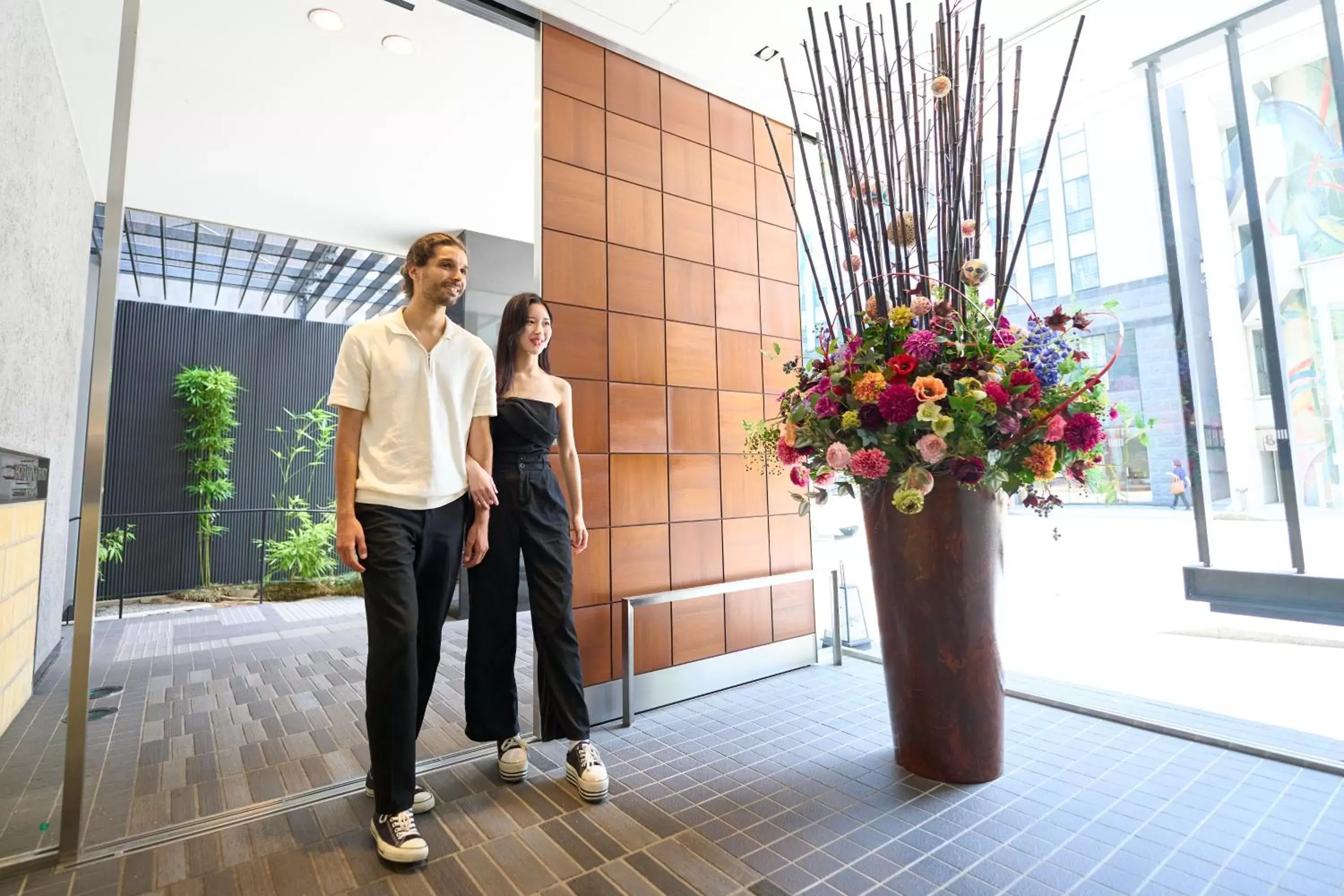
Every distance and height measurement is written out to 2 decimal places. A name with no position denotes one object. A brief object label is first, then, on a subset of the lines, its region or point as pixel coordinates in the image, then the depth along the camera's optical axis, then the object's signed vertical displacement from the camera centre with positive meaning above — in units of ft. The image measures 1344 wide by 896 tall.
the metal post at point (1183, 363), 10.15 +1.98
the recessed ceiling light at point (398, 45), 10.16 +7.41
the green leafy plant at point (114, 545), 20.34 -0.83
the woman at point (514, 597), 7.18 -1.00
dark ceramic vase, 6.78 -1.43
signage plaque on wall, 8.32 +0.63
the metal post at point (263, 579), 20.45 -2.08
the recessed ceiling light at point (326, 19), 9.60 +7.40
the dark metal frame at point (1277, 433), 9.09 +0.76
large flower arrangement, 6.30 +0.91
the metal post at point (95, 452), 5.72 +0.61
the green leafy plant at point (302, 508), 22.89 +0.22
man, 5.78 +0.21
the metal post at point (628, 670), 8.74 -2.25
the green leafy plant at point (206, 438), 23.35 +2.84
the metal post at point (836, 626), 11.12 -2.23
